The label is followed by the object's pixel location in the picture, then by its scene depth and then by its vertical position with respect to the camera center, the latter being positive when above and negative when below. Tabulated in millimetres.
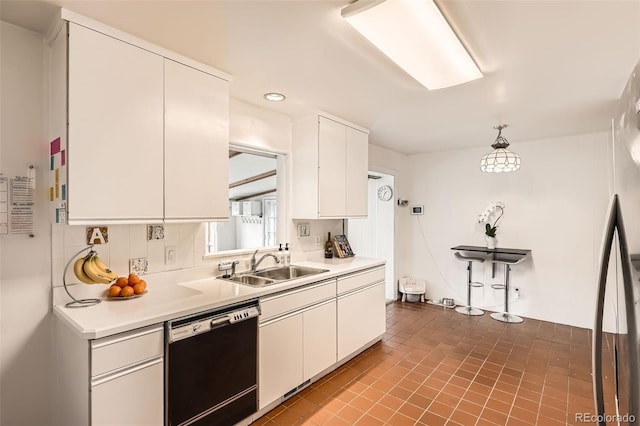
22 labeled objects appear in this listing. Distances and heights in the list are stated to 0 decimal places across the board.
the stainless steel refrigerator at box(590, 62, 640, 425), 672 -131
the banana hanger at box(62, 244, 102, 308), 1780 -515
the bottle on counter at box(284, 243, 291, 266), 3126 -434
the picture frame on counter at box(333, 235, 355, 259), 3613 -406
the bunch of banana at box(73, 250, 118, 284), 1800 -332
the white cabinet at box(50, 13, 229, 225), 1601 +483
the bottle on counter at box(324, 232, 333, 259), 3633 -429
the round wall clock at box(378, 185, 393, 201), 5148 +316
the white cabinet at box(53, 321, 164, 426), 1457 -814
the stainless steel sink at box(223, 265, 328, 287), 2625 -559
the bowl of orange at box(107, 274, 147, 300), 1897 -463
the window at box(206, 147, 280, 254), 2857 +63
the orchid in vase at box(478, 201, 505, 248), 4375 -106
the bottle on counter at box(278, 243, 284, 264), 3072 -433
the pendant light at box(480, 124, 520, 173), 3439 +563
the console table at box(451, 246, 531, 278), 4168 -535
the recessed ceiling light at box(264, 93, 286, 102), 2625 +976
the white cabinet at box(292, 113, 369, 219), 3070 +451
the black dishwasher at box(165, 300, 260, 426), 1714 -913
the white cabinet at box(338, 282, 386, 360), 2934 -1064
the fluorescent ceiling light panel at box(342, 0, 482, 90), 1504 +958
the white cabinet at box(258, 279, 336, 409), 2211 -973
